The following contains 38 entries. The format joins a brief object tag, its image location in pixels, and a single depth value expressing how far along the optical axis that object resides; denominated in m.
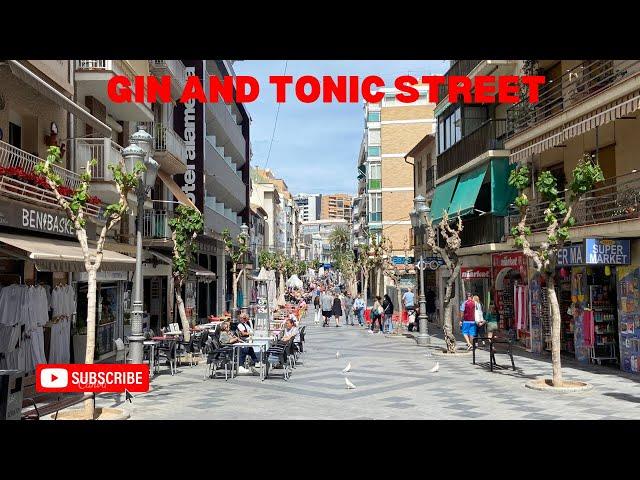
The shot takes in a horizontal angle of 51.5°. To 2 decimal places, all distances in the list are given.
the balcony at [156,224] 25.98
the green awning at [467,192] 24.05
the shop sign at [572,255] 15.69
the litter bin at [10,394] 7.46
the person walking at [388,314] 29.26
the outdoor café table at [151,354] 15.59
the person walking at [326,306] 34.06
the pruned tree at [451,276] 20.17
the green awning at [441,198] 27.67
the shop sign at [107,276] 18.59
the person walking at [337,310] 34.34
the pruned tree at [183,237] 20.39
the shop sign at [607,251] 15.22
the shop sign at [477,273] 24.70
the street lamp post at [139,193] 12.65
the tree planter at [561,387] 12.86
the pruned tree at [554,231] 13.09
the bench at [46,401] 10.44
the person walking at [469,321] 20.14
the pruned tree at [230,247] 31.83
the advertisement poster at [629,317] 15.30
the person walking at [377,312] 29.44
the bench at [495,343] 15.91
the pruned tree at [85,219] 10.49
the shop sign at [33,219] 12.73
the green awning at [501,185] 22.66
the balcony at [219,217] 36.38
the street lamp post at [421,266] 22.59
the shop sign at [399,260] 46.12
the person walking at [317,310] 37.03
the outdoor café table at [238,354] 15.15
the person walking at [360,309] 33.81
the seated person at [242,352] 15.87
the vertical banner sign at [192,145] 32.09
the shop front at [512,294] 20.78
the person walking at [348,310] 36.28
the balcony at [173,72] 26.42
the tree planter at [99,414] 10.35
